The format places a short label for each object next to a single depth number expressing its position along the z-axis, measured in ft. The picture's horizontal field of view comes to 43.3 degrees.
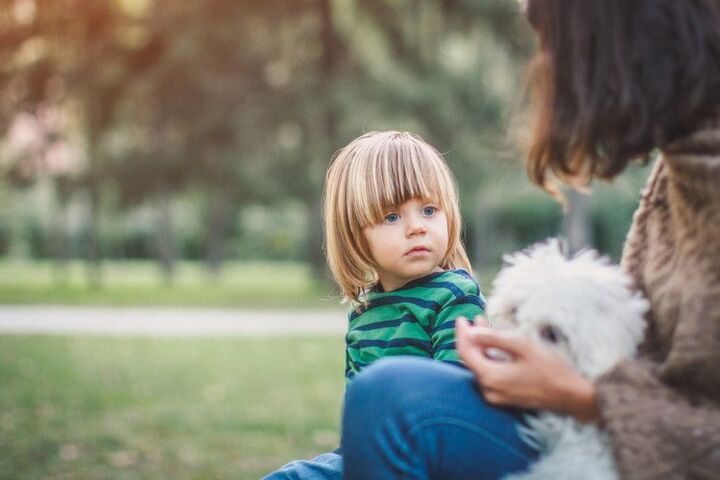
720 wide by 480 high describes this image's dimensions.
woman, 4.80
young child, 7.74
